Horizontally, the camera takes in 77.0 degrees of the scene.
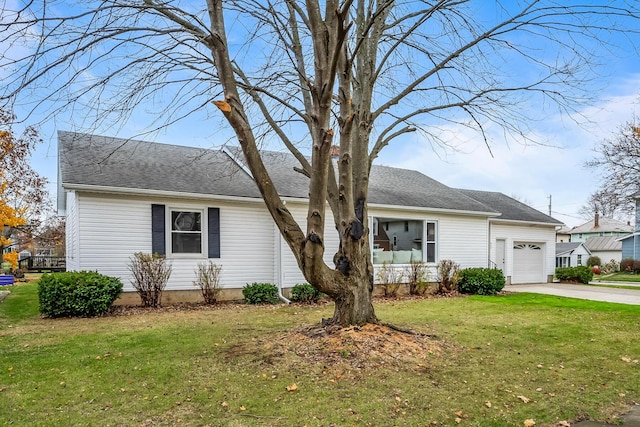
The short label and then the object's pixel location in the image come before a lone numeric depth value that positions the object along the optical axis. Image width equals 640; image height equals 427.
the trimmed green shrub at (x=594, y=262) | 32.34
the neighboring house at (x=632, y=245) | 28.44
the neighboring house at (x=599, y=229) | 47.00
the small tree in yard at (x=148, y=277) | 9.55
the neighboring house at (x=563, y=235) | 52.56
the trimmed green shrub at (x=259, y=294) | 10.62
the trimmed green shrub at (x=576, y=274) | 17.62
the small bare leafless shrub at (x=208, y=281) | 10.36
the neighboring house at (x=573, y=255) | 36.41
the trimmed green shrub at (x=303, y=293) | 10.94
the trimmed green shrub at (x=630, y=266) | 26.52
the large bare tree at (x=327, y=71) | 4.59
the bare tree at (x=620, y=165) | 21.19
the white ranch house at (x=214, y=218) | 9.62
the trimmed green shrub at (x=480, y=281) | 13.27
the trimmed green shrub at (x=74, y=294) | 8.23
